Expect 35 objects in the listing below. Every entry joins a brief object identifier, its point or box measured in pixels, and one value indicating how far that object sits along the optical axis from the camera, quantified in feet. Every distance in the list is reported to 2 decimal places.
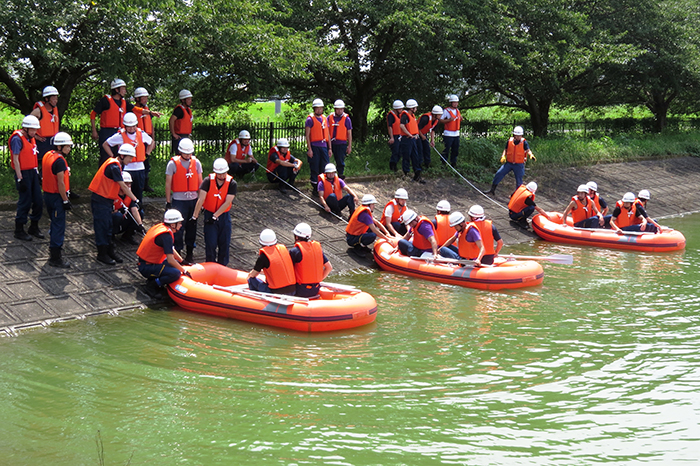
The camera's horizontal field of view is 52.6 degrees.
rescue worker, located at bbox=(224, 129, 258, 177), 49.52
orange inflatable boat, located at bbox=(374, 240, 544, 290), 37.96
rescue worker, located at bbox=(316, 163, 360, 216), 47.60
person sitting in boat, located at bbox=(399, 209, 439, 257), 40.91
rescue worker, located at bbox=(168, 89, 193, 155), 44.39
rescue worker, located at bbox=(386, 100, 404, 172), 54.38
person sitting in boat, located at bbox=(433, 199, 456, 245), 42.01
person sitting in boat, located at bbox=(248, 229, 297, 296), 31.17
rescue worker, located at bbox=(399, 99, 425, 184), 54.34
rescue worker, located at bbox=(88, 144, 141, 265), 33.81
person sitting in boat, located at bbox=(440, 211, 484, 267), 38.63
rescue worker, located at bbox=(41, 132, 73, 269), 33.24
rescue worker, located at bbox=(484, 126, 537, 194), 56.29
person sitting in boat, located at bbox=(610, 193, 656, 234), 50.34
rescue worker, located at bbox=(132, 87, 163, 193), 40.52
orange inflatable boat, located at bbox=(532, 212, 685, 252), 48.39
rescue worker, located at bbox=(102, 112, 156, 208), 36.83
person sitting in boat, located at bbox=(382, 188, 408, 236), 44.60
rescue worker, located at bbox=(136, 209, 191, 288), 32.81
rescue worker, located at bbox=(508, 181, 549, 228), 52.75
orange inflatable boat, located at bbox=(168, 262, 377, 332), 30.50
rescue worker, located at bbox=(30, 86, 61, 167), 37.63
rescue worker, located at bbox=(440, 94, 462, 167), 57.72
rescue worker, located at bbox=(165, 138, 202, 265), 36.04
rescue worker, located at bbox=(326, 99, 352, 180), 50.44
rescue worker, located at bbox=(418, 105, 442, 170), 56.85
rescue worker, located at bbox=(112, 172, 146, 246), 35.55
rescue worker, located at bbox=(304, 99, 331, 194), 49.06
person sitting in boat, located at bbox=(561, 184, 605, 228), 51.60
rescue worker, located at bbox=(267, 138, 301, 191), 49.19
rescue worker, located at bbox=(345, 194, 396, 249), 42.88
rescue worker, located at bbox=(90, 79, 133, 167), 39.11
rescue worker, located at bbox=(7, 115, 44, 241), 34.22
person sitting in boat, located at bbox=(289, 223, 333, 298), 31.22
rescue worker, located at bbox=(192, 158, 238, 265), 35.78
